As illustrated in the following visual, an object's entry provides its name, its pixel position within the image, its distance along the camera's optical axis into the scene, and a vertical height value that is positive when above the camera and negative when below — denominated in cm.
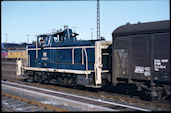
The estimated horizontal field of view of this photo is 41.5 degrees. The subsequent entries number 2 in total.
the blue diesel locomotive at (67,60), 1393 -41
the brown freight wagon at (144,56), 1019 -10
